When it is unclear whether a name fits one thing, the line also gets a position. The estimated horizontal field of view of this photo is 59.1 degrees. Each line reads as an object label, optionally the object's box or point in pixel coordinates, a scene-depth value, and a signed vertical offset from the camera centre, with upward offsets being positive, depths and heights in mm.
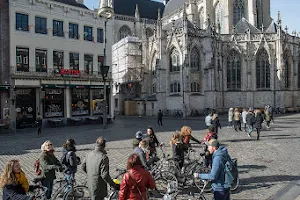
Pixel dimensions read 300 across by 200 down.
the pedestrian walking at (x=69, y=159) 6484 -1370
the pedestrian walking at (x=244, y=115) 19125 -1028
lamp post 20792 +7244
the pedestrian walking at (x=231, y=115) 20156 -1071
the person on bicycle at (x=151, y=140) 8602 -1239
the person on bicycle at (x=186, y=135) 8609 -1085
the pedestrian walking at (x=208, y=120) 14844 -1046
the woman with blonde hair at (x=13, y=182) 4188 -1254
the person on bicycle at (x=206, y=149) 7785 -1453
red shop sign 25450 +3096
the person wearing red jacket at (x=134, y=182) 3826 -1153
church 36625 +5390
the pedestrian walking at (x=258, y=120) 15194 -1111
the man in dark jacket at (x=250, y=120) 16325 -1187
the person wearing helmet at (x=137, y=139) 7637 -1068
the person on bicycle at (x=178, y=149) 7486 -1348
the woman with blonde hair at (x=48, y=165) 5738 -1353
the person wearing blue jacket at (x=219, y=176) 4660 -1330
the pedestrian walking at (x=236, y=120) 18672 -1361
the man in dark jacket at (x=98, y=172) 4637 -1228
